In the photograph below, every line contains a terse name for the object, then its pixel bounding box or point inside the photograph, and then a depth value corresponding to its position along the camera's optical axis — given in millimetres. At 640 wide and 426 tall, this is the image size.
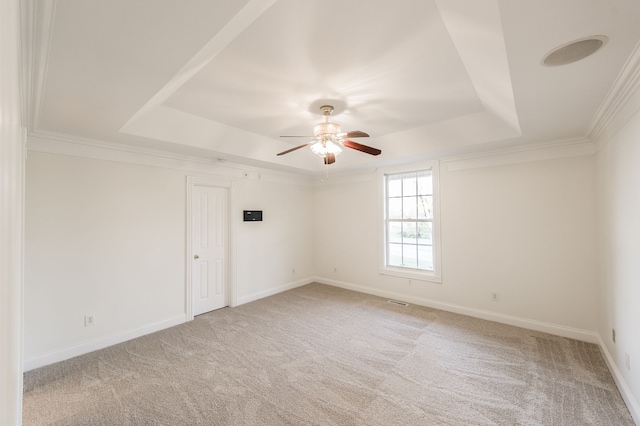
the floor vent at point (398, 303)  4625
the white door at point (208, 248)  4191
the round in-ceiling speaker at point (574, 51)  1458
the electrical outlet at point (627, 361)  2227
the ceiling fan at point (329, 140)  2936
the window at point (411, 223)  4523
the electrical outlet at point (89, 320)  3120
